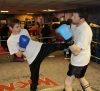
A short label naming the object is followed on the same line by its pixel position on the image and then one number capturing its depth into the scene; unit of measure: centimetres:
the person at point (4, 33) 734
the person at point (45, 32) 798
